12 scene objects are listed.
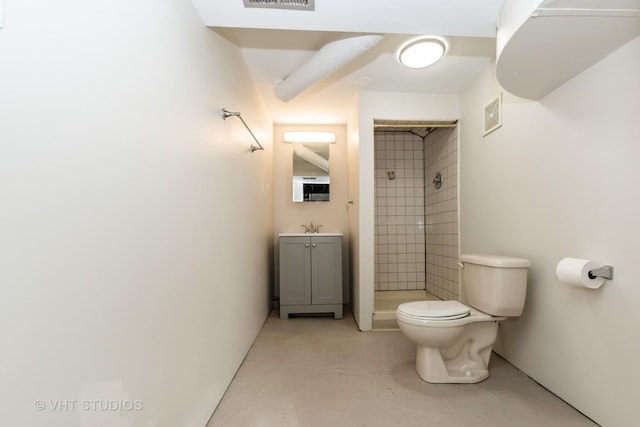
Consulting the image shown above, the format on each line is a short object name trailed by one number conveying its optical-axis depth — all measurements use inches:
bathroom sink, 117.1
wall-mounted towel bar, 62.3
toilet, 65.7
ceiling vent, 52.0
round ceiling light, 72.2
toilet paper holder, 49.9
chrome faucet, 134.2
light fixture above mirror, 132.3
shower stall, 134.1
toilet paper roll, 50.7
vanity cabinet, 115.9
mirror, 134.5
